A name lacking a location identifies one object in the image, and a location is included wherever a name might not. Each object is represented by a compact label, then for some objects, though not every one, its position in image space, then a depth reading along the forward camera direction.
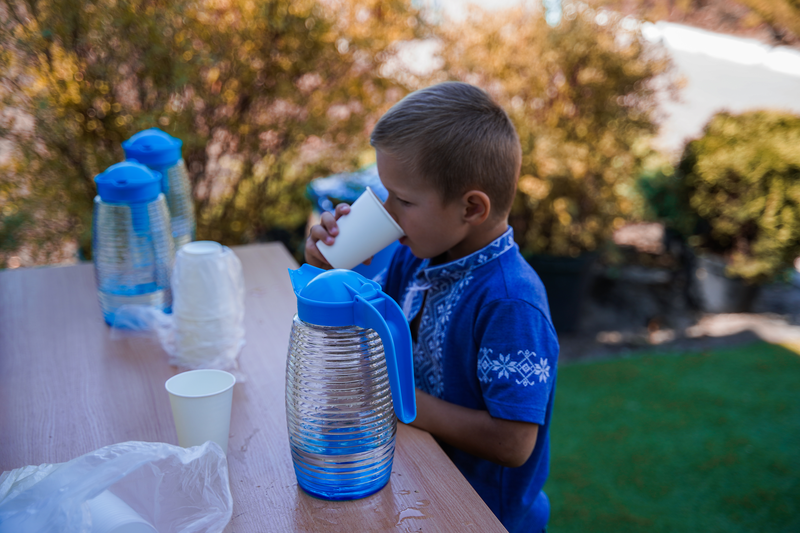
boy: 1.06
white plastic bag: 0.69
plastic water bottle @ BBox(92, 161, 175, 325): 1.28
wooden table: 0.80
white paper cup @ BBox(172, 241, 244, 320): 1.16
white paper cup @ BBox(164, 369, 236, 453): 0.87
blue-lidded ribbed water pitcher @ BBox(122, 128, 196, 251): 1.50
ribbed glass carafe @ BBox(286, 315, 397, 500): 0.76
